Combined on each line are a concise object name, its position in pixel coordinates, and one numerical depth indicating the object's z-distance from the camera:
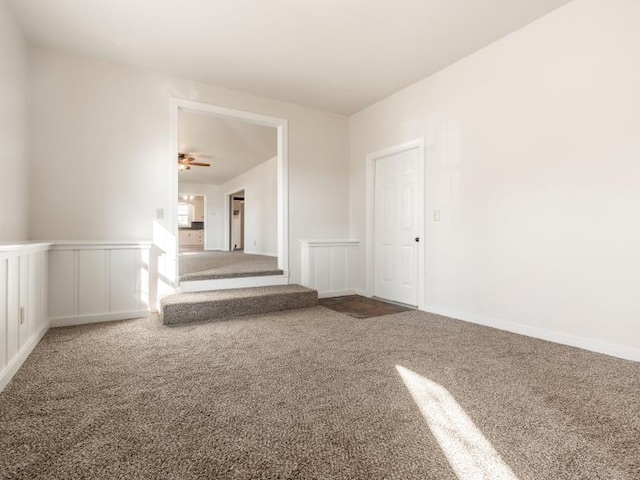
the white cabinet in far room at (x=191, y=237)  13.09
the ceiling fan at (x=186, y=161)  6.95
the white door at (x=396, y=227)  3.94
